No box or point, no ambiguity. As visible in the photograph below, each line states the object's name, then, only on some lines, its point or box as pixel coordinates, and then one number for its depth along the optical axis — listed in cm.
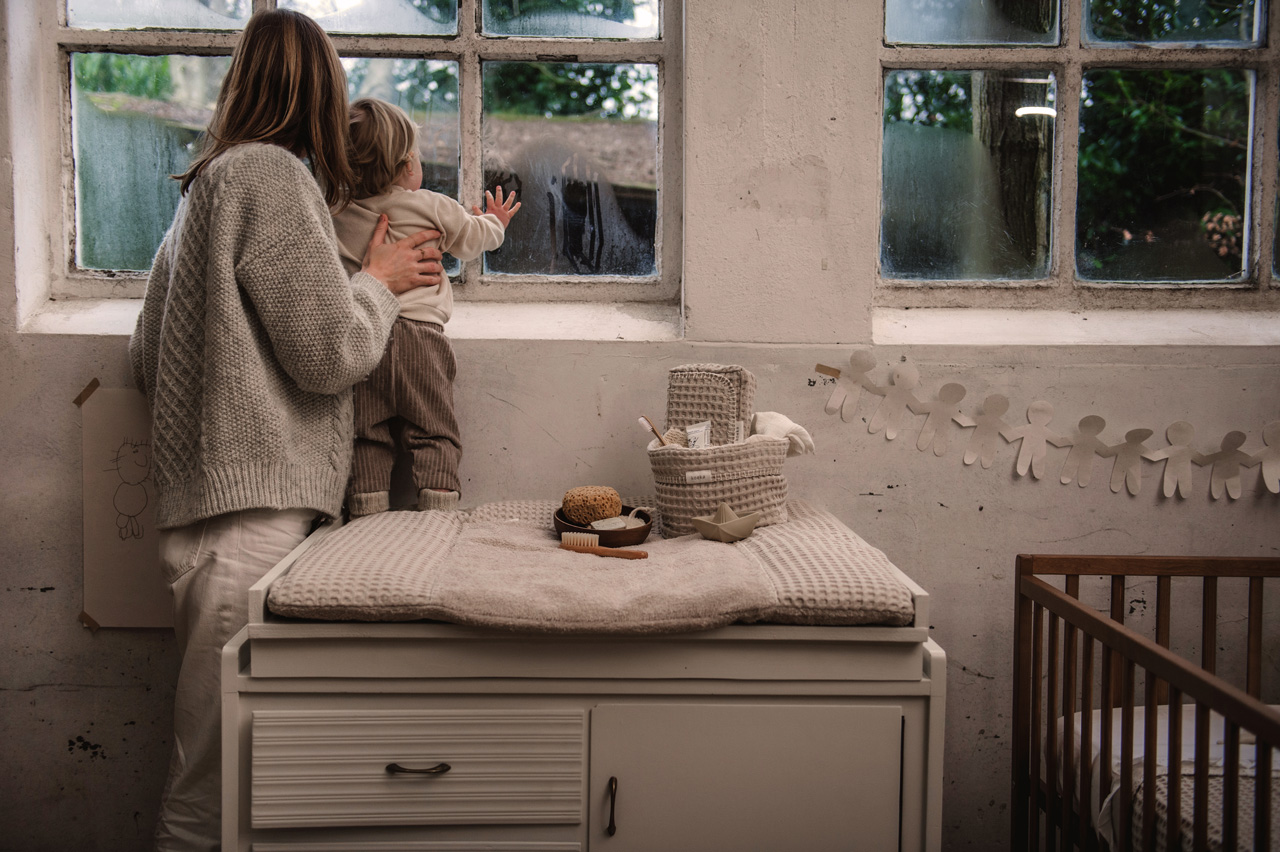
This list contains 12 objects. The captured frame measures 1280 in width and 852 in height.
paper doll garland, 194
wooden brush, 145
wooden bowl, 150
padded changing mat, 120
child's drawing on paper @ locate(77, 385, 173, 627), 190
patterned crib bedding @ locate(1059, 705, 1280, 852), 114
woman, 141
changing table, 123
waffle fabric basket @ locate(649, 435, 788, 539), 153
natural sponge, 154
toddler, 167
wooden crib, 101
